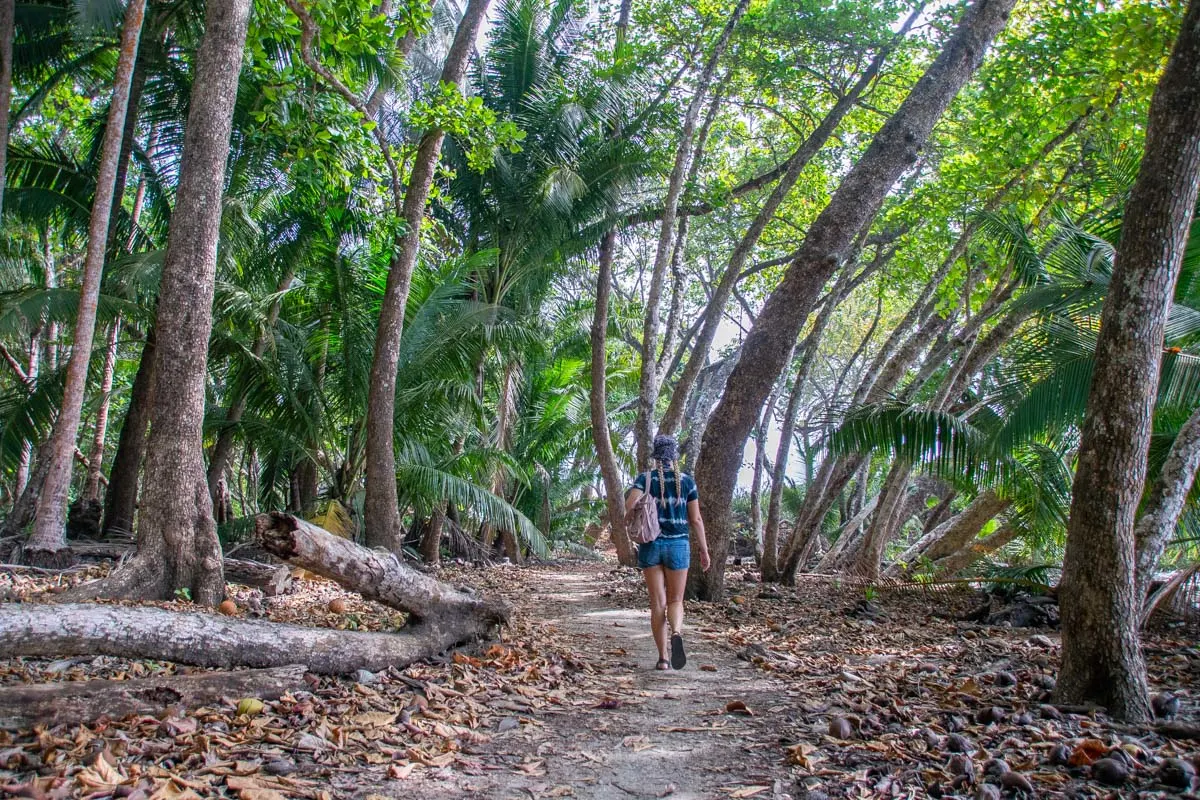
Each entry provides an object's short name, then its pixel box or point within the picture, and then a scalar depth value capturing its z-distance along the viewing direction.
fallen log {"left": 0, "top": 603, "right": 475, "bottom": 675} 3.37
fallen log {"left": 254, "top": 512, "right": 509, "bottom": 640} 3.99
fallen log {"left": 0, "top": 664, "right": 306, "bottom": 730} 3.14
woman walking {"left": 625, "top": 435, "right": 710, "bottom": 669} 5.72
